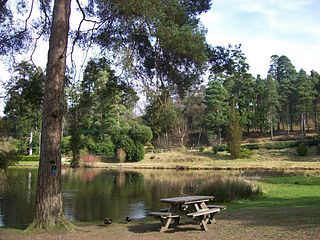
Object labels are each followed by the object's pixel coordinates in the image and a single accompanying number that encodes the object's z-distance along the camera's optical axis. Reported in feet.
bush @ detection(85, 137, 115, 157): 165.99
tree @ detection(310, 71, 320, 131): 215.10
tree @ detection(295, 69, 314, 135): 204.74
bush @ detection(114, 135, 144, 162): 160.66
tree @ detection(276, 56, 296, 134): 225.48
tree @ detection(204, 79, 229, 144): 196.34
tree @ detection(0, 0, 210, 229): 29.17
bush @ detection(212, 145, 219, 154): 164.62
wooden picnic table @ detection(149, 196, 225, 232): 29.11
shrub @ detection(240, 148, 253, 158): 150.89
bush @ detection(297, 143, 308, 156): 150.61
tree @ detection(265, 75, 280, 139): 213.25
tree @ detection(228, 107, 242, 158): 144.36
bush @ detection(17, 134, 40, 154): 194.73
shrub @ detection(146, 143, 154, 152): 187.18
